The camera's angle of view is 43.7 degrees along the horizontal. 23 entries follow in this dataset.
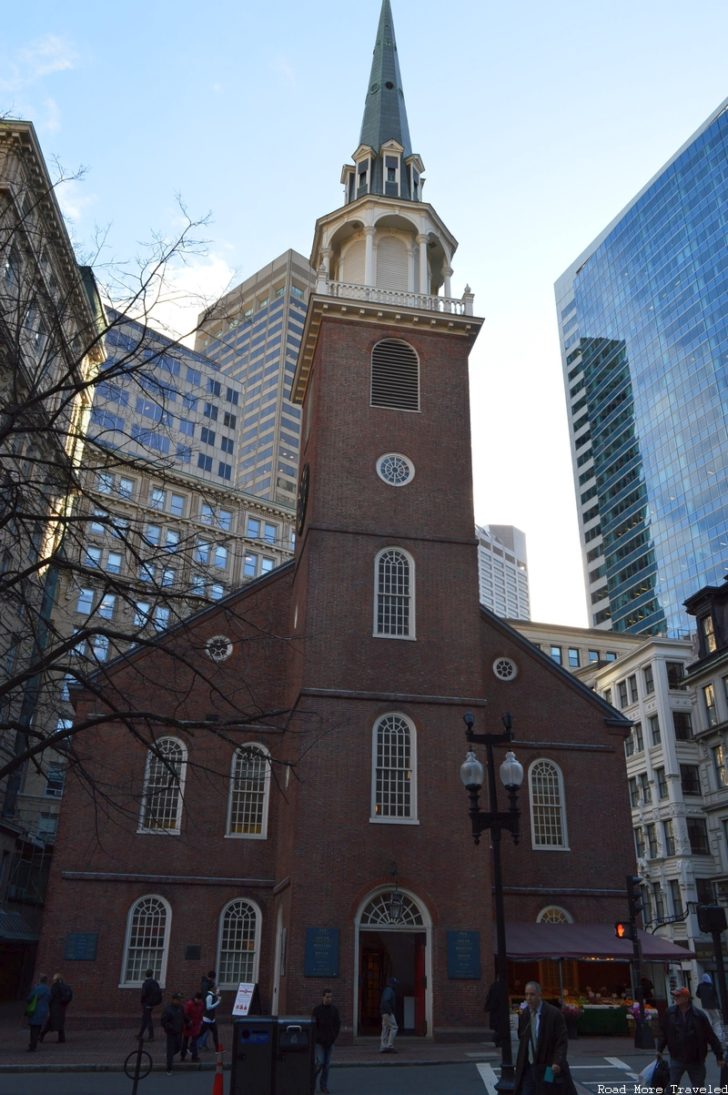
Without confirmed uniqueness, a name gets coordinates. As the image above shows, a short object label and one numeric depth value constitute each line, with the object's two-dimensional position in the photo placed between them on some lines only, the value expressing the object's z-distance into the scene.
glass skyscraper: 86.12
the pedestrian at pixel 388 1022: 19.61
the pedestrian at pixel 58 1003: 20.12
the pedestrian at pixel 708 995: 13.27
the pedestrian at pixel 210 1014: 19.03
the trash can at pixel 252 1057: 12.57
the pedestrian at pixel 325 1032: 14.87
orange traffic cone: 11.98
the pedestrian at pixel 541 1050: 9.05
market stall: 23.19
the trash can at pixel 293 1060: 12.70
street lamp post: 13.63
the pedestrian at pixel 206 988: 19.33
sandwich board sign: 17.47
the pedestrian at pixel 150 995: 19.29
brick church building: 23.05
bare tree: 9.91
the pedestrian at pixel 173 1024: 16.80
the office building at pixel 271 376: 122.44
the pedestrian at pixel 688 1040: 10.42
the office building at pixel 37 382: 9.79
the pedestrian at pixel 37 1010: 19.11
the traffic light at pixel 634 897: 22.56
